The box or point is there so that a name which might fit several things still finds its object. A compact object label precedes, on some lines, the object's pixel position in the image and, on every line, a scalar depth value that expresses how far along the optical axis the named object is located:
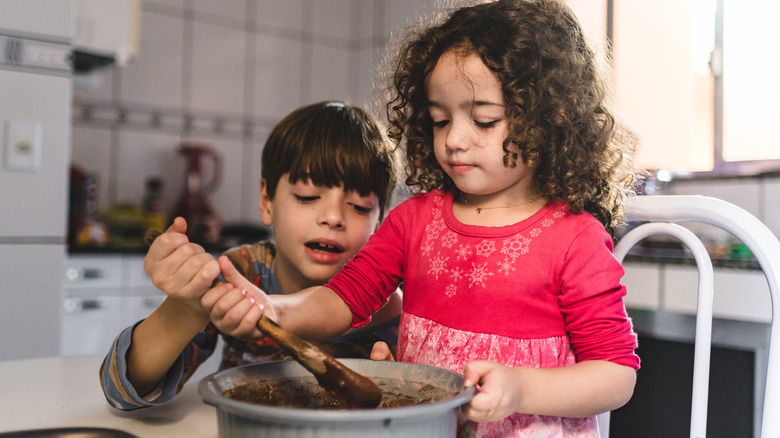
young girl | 0.67
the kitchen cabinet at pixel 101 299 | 2.49
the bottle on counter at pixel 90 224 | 2.64
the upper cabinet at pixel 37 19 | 1.78
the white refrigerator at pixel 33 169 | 1.76
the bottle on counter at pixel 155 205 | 3.01
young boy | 0.98
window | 2.70
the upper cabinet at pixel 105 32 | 2.65
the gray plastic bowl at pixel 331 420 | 0.39
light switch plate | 1.77
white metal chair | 0.70
